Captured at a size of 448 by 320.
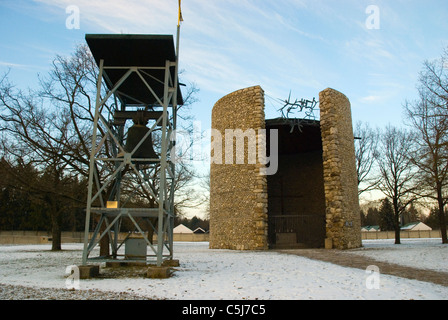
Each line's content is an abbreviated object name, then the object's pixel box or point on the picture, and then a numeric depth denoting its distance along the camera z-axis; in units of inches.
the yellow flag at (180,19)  342.0
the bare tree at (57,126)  486.6
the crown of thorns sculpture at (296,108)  665.6
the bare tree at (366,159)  955.3
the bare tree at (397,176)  860.6
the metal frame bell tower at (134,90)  287.7
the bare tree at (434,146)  512.4
